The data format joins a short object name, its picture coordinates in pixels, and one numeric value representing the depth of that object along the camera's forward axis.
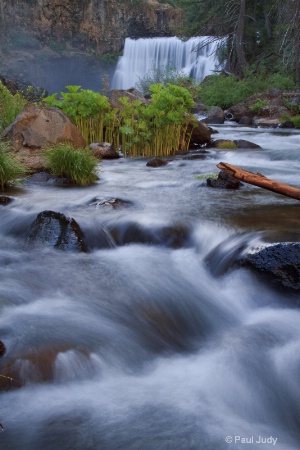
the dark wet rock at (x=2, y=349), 3.07
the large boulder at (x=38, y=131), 9.35
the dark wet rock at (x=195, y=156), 10.62
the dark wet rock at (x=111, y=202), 6.75
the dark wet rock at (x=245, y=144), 12.34
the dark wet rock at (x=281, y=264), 4.26
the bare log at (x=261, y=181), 5.03
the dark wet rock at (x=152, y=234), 5.52
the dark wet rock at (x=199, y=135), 11.90
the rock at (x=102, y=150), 10.59
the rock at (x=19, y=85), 26.93
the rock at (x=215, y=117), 18.89
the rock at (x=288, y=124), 17.33
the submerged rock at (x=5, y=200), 6.73
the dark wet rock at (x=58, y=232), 5.22
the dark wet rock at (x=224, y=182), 7.68
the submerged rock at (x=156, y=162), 9.88
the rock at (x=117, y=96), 13.35
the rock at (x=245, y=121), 18.95
